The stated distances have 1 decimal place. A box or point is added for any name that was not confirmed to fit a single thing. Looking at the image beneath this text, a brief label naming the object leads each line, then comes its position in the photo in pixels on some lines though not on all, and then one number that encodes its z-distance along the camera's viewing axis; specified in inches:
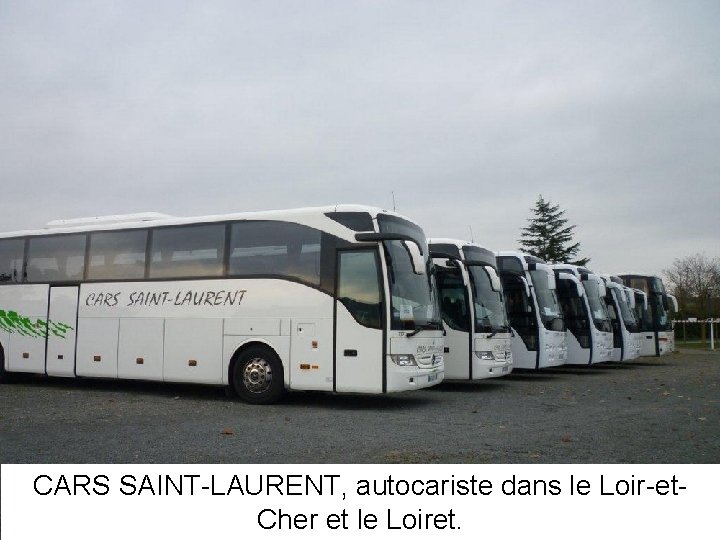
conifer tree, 2529.8
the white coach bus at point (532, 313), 718.5
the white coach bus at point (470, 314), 603.2
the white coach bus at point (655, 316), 1090.7
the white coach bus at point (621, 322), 955.3
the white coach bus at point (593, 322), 838.5
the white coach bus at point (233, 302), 458.0
